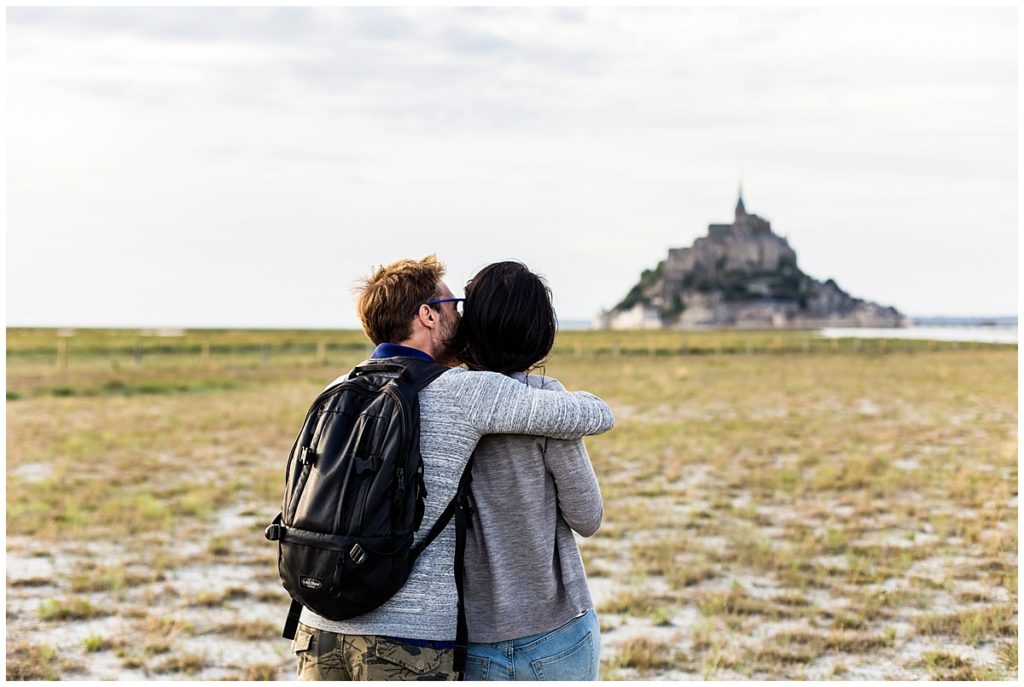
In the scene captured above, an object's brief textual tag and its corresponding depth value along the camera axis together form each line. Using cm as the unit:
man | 222
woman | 231
